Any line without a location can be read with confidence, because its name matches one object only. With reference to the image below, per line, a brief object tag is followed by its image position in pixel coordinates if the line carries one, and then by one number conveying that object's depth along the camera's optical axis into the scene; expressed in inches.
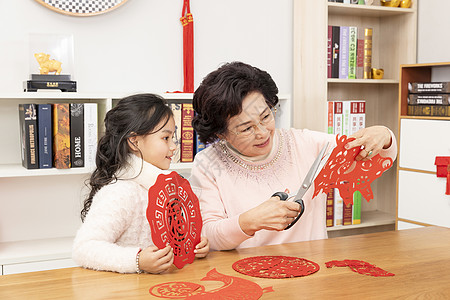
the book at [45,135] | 85.8
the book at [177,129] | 95.1
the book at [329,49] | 110.6
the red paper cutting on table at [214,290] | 40.5
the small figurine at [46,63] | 88.4
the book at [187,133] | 96.3
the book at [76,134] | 87.6
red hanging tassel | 102.8
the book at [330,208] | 112.2
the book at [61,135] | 86.6
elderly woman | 64.7
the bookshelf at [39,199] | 86.4
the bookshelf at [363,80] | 109.4
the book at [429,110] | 102.5
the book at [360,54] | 114.6
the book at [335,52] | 111.2
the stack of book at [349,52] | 111.4
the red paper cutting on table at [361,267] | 46.4
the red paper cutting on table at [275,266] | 46.0
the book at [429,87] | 103.3
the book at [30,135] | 85.4
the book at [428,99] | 103.0
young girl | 46.9
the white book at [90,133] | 88.8
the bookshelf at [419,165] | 101.0
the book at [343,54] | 112.1
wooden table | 41.4
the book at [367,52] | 115.3
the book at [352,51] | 113.3
